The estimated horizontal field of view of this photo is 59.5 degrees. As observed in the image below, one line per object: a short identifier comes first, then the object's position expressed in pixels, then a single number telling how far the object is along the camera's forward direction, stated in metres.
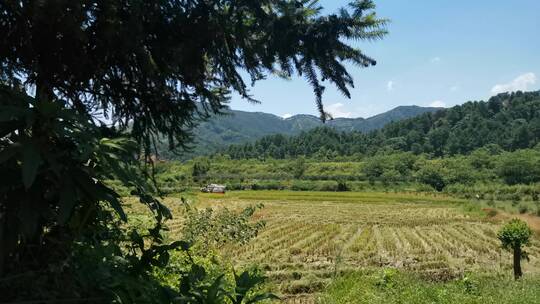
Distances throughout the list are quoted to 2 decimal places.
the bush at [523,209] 55.41
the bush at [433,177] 102.88
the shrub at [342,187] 95.50
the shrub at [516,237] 18.69
